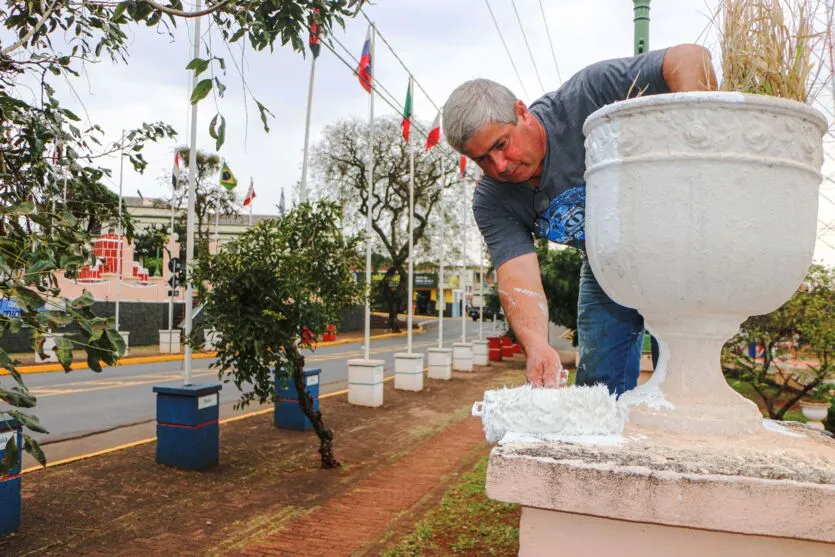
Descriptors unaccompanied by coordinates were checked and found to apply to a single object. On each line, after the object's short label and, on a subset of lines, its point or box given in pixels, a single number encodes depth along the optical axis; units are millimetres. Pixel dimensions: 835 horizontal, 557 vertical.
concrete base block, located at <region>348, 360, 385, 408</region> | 11359
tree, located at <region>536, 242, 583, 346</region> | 18469
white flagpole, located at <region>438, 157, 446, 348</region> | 16997
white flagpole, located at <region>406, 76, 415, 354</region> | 14316
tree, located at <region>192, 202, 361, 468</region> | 6633
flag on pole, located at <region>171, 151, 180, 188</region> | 19997
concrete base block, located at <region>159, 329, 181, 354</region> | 21766
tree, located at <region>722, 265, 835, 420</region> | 7961
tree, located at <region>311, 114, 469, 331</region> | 31125
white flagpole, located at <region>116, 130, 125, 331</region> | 17109
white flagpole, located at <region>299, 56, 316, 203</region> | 9370
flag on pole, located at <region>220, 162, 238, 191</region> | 20797
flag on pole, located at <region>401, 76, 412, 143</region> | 13695
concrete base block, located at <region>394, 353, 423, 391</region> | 13711
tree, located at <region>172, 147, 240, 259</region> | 29734
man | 1910
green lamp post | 5957
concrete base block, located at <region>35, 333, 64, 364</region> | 15617
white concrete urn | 1428
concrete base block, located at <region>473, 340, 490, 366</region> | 20406
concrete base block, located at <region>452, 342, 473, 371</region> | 18203
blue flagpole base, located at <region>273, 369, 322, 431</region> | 9070
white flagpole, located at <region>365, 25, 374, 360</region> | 11462
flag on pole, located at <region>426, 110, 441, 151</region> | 14938
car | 57494
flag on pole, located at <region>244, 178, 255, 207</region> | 26859
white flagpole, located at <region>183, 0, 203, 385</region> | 7162
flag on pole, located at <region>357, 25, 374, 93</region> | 11344
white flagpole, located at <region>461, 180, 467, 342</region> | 18847
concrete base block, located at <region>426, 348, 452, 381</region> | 16047
